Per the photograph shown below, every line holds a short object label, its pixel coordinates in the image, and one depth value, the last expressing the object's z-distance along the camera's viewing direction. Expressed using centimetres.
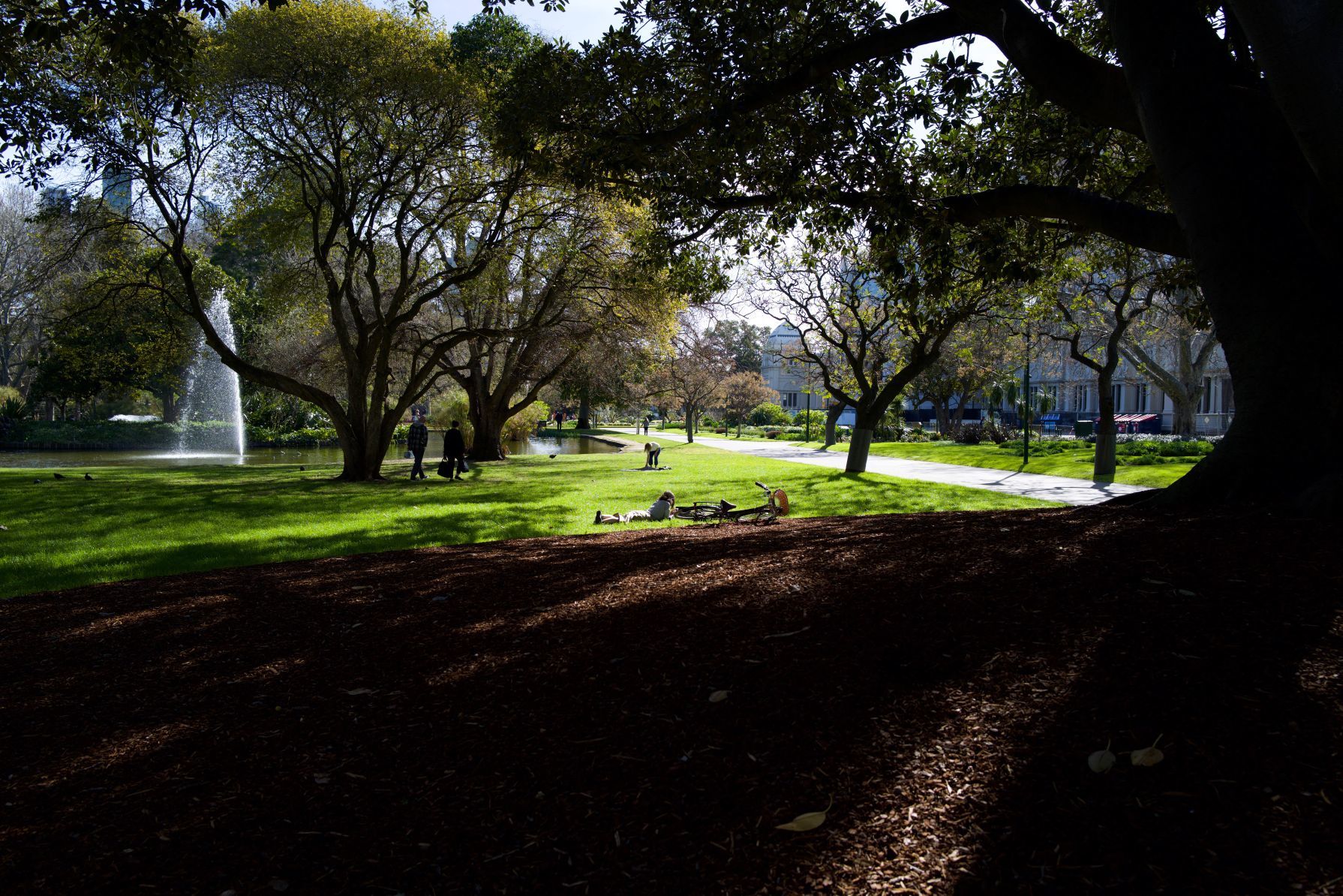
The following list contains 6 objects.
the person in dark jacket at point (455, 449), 2006
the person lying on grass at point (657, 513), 1035
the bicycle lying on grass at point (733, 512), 990
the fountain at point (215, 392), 3781
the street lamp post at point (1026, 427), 2072
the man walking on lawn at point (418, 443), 1933
